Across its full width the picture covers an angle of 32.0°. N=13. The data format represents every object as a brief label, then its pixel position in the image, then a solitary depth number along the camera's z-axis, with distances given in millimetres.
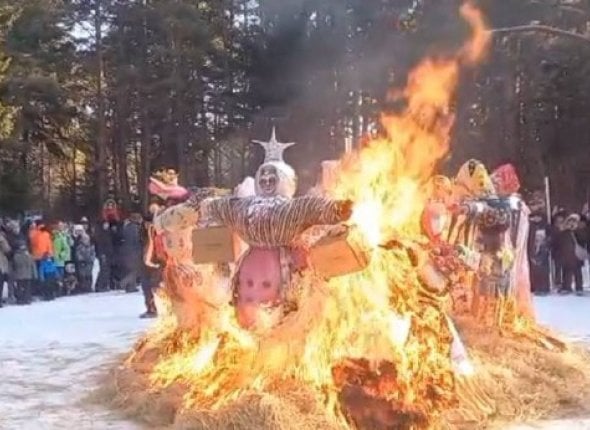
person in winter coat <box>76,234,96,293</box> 15203
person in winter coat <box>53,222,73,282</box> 14570
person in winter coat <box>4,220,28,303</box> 13594
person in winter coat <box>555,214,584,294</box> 13695
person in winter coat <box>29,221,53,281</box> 14078
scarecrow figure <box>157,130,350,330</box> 6215
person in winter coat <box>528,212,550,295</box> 13812
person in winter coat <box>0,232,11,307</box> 13359
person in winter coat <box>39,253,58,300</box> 14281
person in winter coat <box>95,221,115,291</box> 15680
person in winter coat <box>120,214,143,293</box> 15031
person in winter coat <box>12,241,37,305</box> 13547
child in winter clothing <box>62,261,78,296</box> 15102
